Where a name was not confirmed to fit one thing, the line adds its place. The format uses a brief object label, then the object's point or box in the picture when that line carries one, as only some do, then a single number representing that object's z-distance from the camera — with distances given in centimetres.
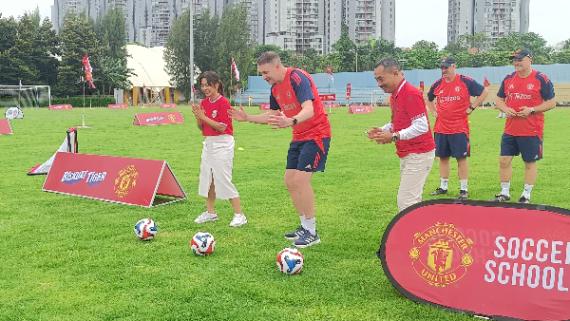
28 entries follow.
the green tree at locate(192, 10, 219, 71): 7869
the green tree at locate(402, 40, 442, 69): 8806
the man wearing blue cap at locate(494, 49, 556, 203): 906
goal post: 5772
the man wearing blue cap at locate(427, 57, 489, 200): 985
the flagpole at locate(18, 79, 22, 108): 5861
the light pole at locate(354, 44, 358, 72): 8812
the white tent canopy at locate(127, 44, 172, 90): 7878
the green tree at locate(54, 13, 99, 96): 6781
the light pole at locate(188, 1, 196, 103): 4358
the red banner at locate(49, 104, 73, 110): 5498
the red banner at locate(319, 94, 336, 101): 5297
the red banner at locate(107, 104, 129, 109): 5842
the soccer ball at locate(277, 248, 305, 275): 573
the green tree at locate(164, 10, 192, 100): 7644
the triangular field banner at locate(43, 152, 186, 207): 922
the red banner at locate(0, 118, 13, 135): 2356
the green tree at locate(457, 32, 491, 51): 9925
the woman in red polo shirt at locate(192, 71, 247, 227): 780
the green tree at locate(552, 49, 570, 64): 8669
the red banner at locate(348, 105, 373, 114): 4388
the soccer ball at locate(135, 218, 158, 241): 707
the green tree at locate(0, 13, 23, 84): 6525
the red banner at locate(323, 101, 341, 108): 5372
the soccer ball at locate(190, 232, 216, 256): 640
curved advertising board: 427
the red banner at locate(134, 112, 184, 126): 2956
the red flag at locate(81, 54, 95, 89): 4102
